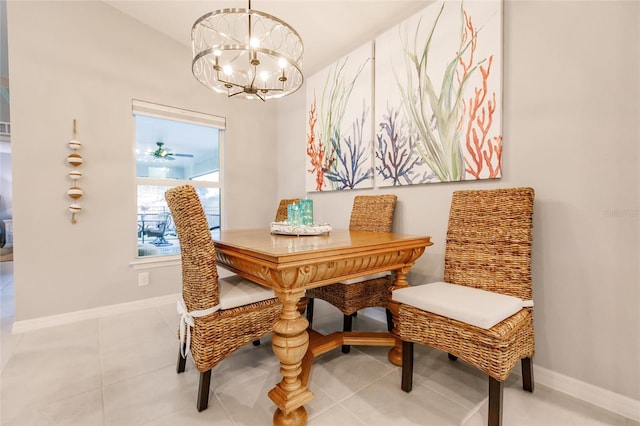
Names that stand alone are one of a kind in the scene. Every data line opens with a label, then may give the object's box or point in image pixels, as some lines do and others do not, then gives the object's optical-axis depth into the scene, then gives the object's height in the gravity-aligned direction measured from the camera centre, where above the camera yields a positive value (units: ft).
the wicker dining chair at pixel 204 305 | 4.23 -1.53
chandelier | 4.87 +4.64
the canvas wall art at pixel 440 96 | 5.69 +2.60
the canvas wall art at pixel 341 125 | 8.35 +2.74
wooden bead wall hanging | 7.85 +1.02
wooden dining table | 3.75 -0.88
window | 9.47 +1.66
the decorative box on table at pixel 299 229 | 5.54 -0.41
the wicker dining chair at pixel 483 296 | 3.85 -1.45
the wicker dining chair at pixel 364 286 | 6.21 -1.74
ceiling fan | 9.84 +2.00
